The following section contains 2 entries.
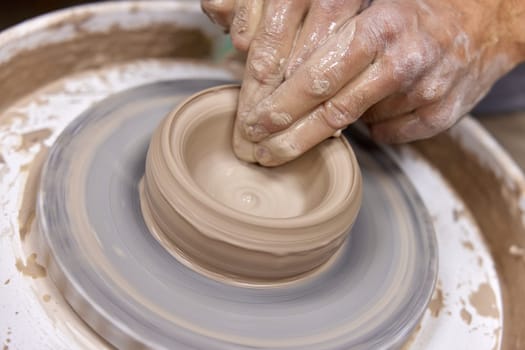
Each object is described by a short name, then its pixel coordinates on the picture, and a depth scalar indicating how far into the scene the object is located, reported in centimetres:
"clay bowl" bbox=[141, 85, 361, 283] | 58
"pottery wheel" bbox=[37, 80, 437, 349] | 58
